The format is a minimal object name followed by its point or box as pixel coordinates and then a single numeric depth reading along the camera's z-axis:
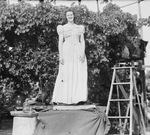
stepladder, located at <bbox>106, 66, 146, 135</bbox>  7.18
